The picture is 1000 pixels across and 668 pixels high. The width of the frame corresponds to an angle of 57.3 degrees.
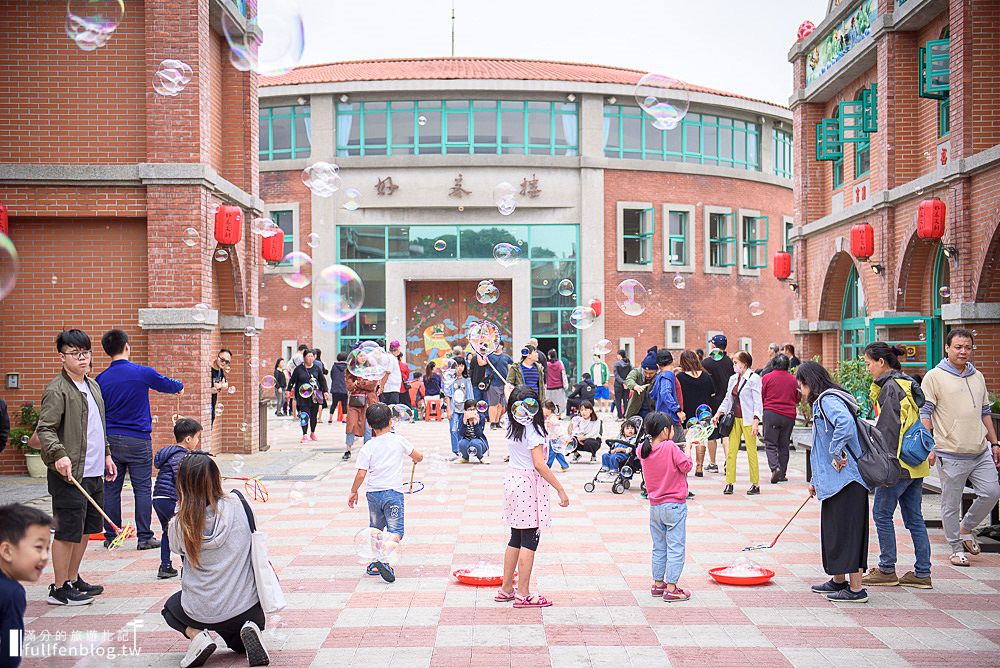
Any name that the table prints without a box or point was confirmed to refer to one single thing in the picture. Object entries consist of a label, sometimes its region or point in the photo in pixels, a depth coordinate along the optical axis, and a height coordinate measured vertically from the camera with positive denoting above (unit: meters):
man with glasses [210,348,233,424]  13.97 -0.28
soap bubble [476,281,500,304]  17.14 +1.02
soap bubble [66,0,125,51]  10.70 +3.89
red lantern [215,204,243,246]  14.66 +1.98
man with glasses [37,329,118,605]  6.81 -0.83
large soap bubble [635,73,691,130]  13.41 +3.77
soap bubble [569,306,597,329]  17.45 +0.57
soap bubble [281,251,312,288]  16.66 +1.35
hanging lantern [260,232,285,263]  18.34 +2.00
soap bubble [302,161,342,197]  16.08 +2.99
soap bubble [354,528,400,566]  7.15 -1.57
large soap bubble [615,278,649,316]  17.77 +1.01
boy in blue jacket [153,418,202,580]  7.21 -1.08
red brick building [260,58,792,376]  31.67 +5.07
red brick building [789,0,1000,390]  14.62 +3.39
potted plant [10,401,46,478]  13.02 -1.27
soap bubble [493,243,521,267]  18.42 +1.92
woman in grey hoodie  5.40 -1.32
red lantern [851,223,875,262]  18.47 +2.11
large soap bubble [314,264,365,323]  14.94 +0.91
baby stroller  12.05 -1.71
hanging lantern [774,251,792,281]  24.05 +2.09
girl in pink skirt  6.51 -1.06
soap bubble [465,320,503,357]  15.66 +0.15
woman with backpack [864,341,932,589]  7.20 -1.09
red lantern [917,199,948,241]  15.50 +2.13
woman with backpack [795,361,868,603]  6.73 -1.12
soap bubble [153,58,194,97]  12.54 +3.77
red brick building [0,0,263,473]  13.56 +2.30
